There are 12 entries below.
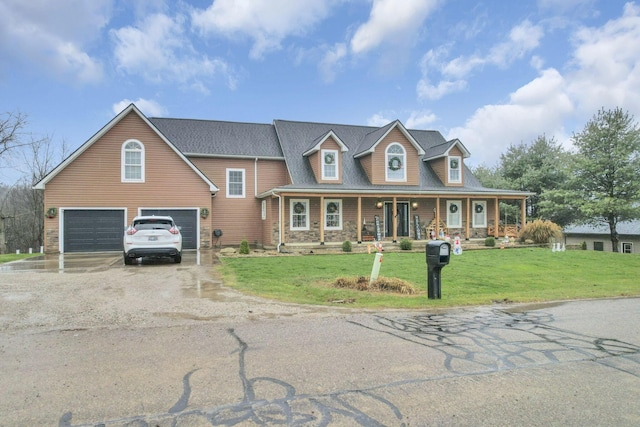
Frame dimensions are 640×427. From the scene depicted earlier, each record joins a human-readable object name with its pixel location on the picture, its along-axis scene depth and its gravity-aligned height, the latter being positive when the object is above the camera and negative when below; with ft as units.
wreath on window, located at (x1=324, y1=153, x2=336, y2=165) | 77.30 +13.61
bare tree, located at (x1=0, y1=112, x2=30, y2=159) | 77.77 +20.05
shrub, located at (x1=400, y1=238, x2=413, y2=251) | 68.33 -2.23
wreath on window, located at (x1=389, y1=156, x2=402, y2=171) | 81.46 +13.26
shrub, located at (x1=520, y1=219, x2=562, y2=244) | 76.38 -0.33
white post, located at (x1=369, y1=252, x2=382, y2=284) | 32.39 -3.05
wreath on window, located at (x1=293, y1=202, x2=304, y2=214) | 74.38 +4.38
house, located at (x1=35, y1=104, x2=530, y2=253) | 65.92 +8.16
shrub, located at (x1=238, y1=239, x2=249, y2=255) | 60.64 -2.23
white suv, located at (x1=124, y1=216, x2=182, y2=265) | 45.62 -0.61
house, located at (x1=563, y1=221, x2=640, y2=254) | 111.24 -1.87
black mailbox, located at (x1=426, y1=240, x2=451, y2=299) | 27.63 -2.06
